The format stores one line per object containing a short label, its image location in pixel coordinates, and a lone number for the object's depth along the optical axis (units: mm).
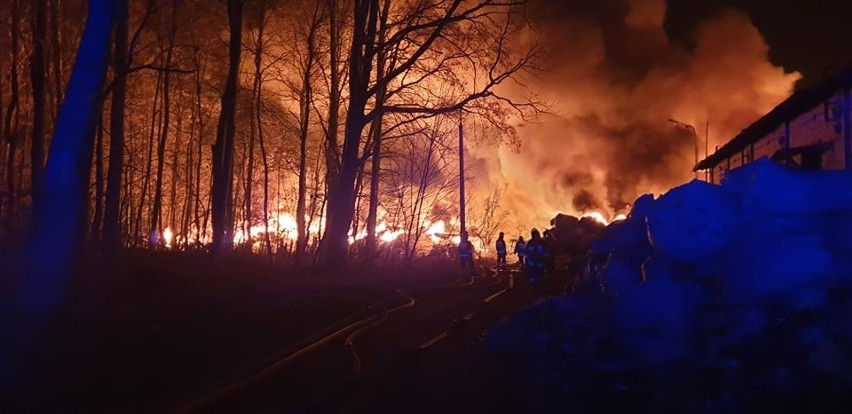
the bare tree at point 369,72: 23344
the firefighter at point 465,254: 28609
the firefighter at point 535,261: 17203
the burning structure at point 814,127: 15547
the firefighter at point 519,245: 24516
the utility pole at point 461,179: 35216
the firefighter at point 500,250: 30234
